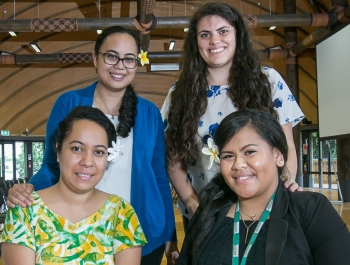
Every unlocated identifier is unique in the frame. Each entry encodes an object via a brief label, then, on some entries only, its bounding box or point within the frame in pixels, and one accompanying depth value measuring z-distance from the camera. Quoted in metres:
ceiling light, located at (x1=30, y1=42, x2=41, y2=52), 15.14
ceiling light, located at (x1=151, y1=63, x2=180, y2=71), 17.39
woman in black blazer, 1.52
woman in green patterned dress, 1.77
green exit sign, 20.78
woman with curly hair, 2.19
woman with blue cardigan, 2.19
